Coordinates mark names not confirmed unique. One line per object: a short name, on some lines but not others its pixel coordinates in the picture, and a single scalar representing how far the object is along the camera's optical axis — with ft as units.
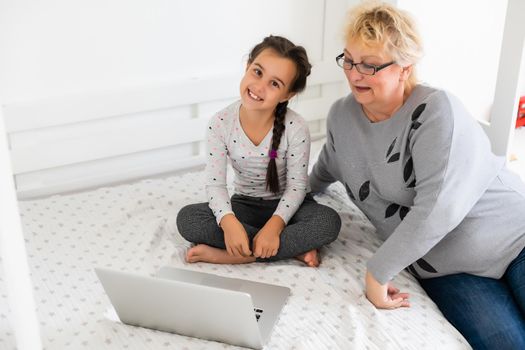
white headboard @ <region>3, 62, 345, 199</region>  5.82
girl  4.73
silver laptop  3.82
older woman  4.18
